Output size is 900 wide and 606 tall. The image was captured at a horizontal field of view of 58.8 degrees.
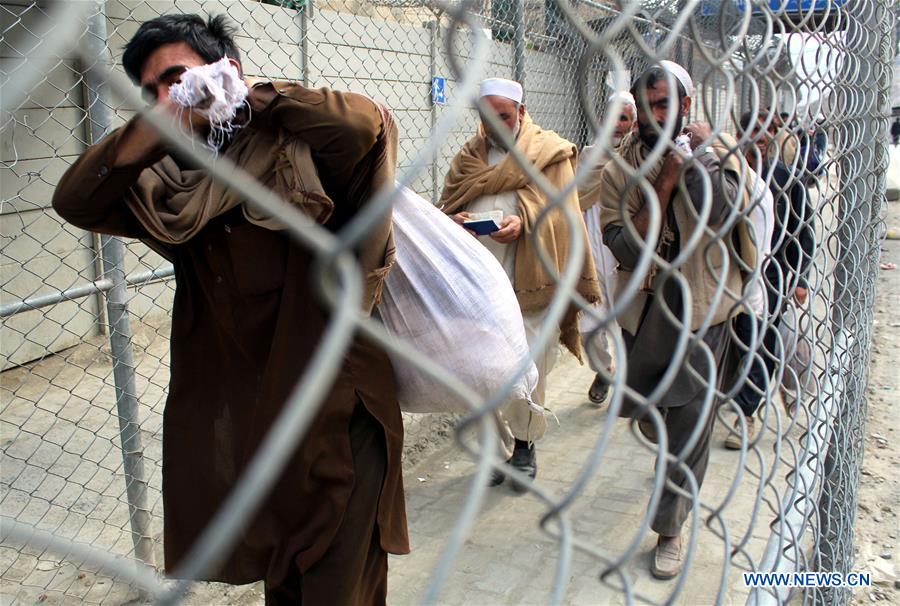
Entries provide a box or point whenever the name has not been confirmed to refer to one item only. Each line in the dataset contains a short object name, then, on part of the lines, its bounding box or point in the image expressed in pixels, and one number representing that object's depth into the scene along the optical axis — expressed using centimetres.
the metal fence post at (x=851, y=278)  244
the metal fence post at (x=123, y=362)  270
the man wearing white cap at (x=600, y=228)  372
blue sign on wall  562
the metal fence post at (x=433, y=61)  535
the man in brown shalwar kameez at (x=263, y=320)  175
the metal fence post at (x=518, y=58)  535
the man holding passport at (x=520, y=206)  362
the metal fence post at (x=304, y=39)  402
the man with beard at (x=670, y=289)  277
